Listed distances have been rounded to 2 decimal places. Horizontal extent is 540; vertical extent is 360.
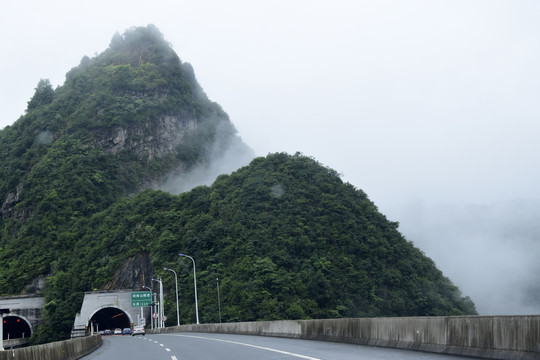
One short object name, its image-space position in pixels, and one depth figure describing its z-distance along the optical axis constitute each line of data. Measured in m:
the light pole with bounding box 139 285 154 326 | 84.72
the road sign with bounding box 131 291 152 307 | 86.00
